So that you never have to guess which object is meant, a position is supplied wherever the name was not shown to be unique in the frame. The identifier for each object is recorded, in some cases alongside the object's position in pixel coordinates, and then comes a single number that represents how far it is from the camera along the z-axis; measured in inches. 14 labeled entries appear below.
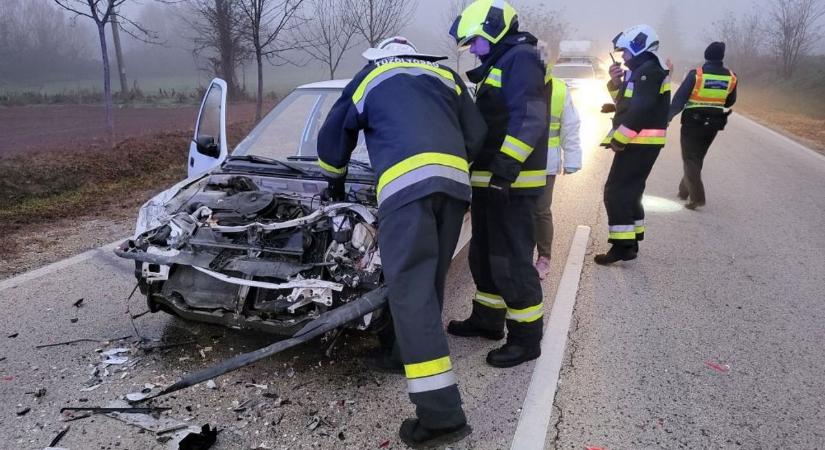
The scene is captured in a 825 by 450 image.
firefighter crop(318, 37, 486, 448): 104.7
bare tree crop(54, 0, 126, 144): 353.7
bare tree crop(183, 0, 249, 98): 586.6
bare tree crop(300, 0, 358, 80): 549.0
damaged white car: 124.2
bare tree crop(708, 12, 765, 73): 1721.2
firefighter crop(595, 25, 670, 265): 190.1
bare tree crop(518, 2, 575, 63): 1362.0
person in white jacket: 167.8
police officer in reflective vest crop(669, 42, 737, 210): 264.4
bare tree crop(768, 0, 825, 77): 1230.9
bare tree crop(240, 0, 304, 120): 421.4
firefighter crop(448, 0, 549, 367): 127.9
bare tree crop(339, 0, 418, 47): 541.6
